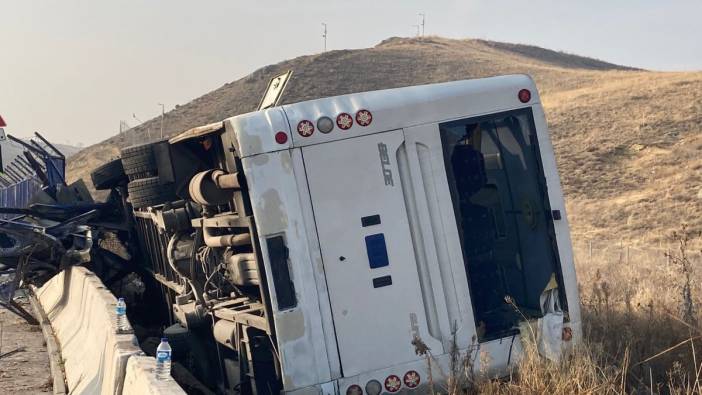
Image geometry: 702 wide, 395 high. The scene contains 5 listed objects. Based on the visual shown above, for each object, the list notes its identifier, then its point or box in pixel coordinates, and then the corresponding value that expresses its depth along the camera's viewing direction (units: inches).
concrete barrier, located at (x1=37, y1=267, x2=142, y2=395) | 479.2
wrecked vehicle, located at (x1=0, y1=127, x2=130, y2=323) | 857.5
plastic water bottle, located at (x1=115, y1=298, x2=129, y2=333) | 520.3
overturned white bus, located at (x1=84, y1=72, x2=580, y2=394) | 425.7
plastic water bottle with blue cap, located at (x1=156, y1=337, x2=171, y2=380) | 355.1
